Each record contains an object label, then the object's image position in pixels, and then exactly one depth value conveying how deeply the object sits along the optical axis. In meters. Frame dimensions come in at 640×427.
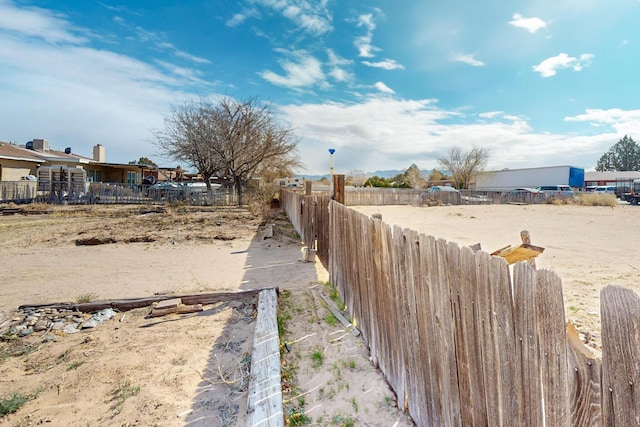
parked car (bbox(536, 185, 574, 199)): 27.86
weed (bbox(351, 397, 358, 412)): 2.43
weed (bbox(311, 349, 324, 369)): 2.98
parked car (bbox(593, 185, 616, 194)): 36.31
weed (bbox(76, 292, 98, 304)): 4.41
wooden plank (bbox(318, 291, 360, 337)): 3.61
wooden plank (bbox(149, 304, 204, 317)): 4.10
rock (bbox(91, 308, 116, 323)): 3.98
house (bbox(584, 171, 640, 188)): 57.33
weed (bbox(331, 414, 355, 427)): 2.26
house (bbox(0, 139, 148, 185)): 20.98
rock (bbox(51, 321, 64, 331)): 3.76
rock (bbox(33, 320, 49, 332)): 3.73
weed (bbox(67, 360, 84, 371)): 2.93
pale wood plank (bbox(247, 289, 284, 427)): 2.14
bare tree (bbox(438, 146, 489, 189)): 47.06
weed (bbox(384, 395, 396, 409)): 2.45
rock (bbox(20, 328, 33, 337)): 3.61
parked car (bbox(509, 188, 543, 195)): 29.54
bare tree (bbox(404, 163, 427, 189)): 47.97
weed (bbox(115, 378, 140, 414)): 2.46
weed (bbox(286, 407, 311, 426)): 2.27
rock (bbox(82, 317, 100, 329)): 3.80
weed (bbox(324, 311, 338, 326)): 3.84
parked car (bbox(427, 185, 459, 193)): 30.89
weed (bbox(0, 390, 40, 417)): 2.36
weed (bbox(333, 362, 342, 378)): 2.85
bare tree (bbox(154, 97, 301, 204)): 19.78
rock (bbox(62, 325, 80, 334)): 3.68
